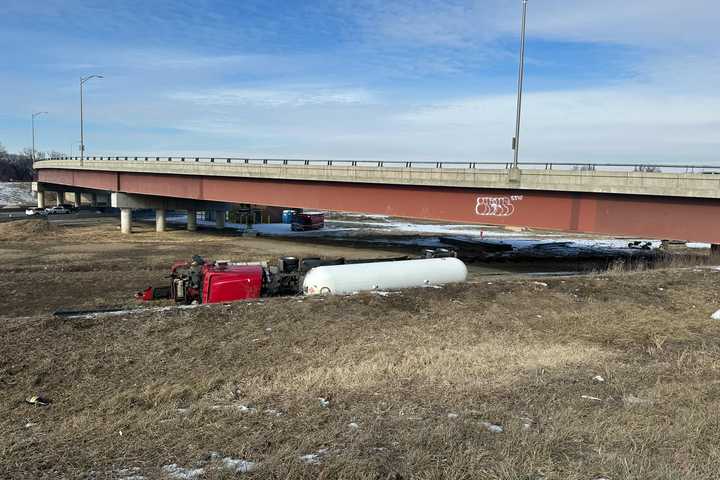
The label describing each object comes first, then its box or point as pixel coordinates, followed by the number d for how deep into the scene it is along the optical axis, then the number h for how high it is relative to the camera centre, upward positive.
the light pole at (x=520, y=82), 25.27 +5.62
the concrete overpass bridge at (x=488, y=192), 23.36 -0.22
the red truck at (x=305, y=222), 63.09 -4.83
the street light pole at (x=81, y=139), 60.54 +4.52
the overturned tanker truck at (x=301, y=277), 19.09 -3.70
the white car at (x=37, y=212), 73.00 -5.55
